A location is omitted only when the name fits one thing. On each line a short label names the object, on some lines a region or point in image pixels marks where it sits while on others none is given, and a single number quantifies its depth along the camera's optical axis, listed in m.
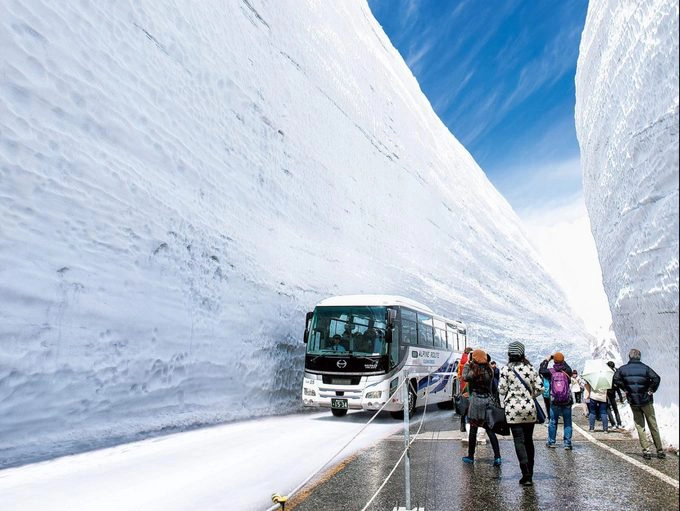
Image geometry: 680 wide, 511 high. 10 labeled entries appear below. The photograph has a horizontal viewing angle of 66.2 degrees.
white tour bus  11.12
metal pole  4.34
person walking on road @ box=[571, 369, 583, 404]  15.39
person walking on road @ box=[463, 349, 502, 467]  5.97
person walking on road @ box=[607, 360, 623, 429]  9.06
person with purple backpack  7.49
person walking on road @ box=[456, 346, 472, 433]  7.84
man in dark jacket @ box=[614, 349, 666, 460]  6.41
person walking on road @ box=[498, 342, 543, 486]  5.45
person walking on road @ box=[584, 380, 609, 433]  9.01
